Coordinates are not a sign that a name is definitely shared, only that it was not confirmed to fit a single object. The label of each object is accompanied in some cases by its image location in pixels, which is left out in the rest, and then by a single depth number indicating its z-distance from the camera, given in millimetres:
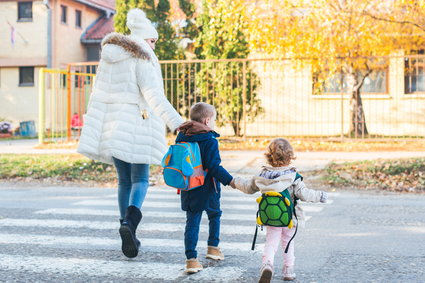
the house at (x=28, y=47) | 32156
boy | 5125
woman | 5785
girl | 4816
